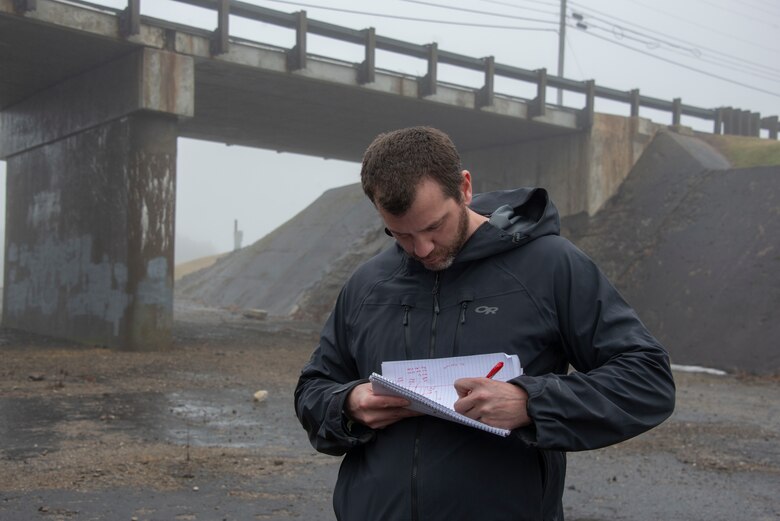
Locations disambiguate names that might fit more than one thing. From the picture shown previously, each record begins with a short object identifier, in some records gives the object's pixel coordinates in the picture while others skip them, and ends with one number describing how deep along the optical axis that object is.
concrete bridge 14.24
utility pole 39.02
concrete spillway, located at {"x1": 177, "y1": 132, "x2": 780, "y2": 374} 15.95
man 2.22
